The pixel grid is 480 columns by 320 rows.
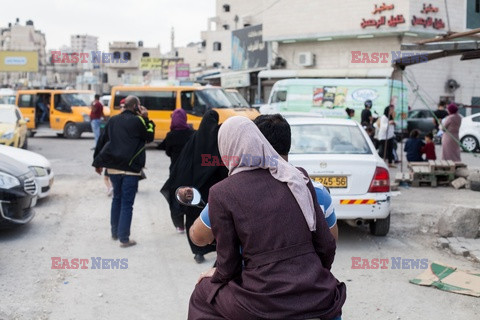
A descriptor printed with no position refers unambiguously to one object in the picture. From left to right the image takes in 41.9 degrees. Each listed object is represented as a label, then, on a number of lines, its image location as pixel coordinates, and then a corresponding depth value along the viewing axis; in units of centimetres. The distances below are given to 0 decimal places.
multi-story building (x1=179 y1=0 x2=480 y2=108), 2938
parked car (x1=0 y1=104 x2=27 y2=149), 1497
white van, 2434
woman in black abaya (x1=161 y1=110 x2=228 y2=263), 614
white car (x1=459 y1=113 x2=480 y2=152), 2082
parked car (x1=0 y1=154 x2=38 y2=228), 755
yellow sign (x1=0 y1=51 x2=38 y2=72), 6316
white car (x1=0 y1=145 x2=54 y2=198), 1005
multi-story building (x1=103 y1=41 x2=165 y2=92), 8462
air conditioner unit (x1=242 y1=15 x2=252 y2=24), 5184
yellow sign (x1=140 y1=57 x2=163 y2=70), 6406
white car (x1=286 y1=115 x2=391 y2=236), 732
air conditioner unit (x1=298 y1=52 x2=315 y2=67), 3378
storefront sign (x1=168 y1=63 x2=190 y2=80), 5328
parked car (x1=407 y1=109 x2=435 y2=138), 2597
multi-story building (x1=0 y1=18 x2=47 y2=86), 9356
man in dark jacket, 729
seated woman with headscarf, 239
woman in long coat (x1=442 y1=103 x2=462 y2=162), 1320
